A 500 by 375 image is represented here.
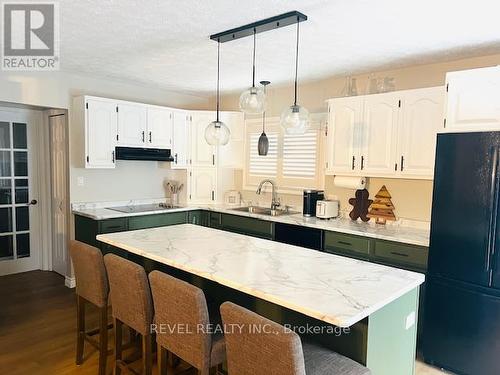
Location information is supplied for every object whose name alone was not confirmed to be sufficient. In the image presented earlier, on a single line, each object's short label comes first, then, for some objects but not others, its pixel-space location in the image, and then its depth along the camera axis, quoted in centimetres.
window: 433
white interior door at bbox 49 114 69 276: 432
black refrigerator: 249
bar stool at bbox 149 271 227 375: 175
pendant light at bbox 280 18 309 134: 247
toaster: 386
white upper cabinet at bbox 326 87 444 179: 316
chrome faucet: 461
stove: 434
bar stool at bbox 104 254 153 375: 208
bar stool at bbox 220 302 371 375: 138
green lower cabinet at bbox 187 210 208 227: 475
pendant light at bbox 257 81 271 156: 358
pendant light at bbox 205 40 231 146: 274
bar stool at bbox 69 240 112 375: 239
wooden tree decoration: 366
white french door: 443
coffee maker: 410
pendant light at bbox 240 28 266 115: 251
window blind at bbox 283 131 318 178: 433
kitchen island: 159
